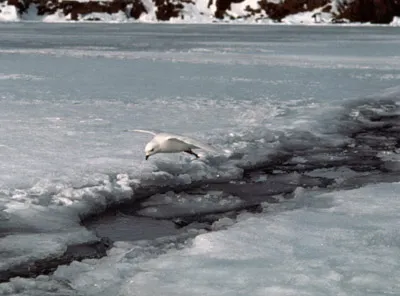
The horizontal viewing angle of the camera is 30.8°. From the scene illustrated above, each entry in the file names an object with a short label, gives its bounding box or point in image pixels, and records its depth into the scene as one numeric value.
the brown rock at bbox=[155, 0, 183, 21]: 128.25
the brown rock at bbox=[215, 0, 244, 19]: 129.75
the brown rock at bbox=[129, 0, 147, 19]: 129.12
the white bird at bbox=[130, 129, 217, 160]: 7.84
